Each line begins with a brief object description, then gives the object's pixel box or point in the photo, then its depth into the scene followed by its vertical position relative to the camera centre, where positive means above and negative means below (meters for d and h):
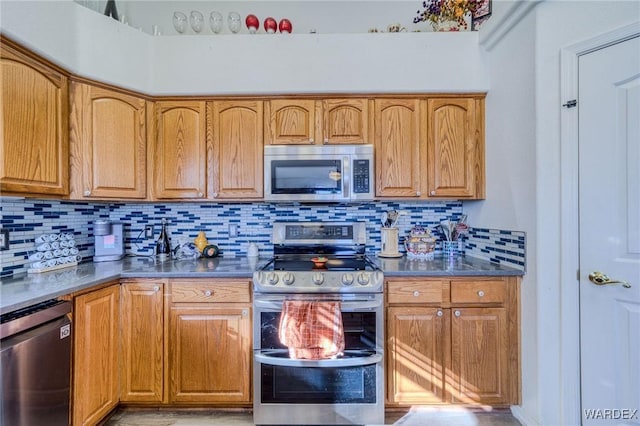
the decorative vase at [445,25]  2.26 +1.45
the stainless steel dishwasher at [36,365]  1.20 -0.65
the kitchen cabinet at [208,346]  1.84 -0.81
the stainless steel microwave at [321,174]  2.14 +0.29
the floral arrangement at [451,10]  2.24 +1.55
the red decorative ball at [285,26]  2.29 +1.45
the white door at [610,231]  1.45 -0.09
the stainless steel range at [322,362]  1.76 -0.86
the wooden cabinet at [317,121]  2.20 +0.69
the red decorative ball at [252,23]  2.28 +1.47
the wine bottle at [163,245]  2.41 -0.24
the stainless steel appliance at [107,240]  2.25 -0.19
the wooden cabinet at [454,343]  1.83 -0.79
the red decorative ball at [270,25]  2.27 +1.45
